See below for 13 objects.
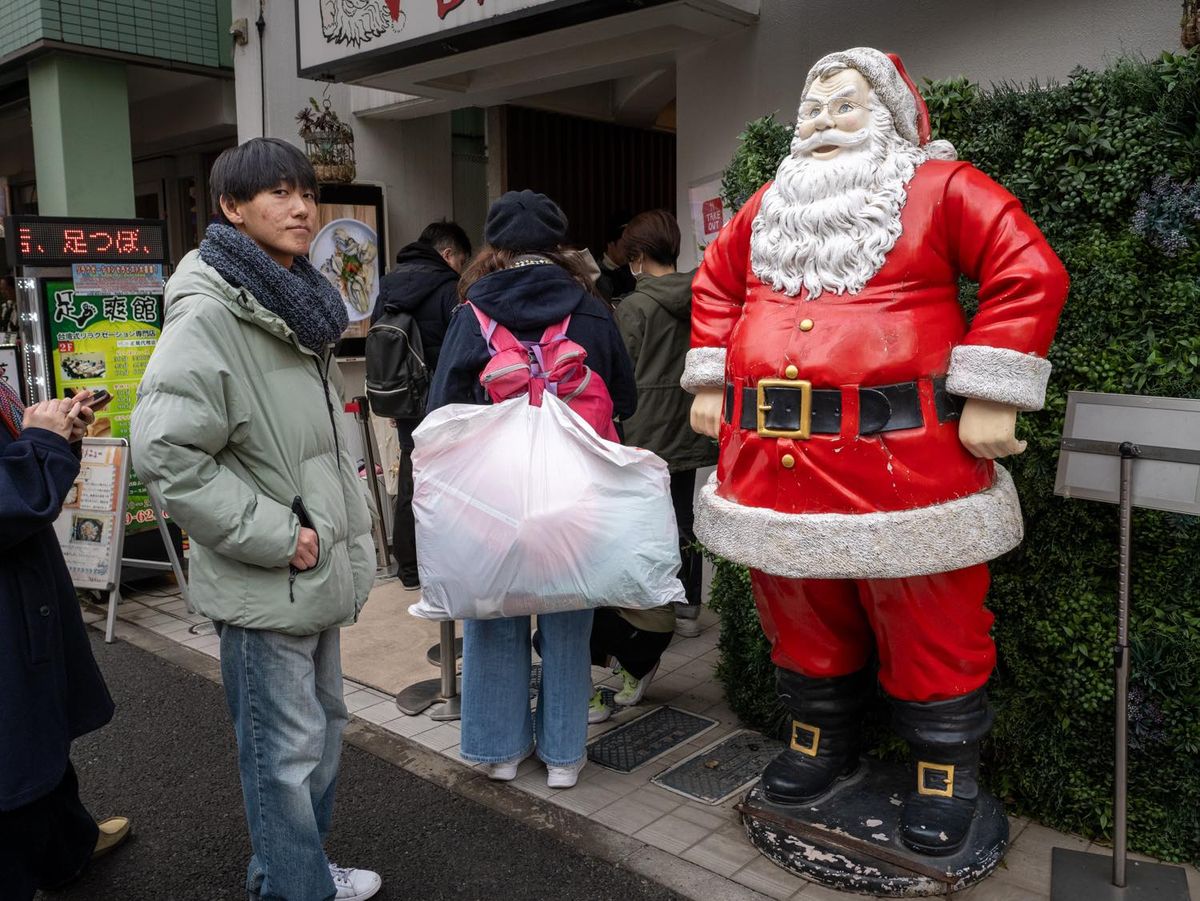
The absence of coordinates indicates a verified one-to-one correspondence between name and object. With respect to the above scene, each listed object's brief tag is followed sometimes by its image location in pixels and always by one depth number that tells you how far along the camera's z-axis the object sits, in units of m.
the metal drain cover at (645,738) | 3.82
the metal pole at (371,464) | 6.35
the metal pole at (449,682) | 4.23
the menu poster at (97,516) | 5.34
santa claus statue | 2.59
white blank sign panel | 2.63
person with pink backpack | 3.39
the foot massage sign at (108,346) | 5.82
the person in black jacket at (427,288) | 5.33
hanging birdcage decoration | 7.41
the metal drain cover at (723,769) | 3.56
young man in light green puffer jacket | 2.34
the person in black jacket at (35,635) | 2.46
